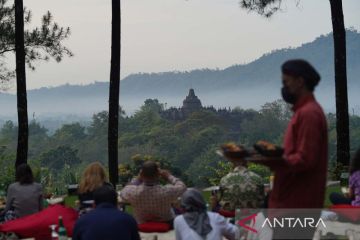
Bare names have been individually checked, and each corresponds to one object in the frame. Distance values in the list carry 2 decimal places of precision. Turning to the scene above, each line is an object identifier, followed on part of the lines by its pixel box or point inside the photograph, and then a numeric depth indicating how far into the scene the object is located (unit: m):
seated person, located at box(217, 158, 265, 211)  10.94
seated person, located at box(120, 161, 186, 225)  11.07
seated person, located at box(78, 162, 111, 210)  10.77
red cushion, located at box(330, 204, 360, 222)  11.79
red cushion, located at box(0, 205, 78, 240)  10.60
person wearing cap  5.33
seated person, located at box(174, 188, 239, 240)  8.38
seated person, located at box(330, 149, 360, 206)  10.99
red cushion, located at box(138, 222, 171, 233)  11.21
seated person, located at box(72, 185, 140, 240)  7.53
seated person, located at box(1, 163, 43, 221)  11.98
